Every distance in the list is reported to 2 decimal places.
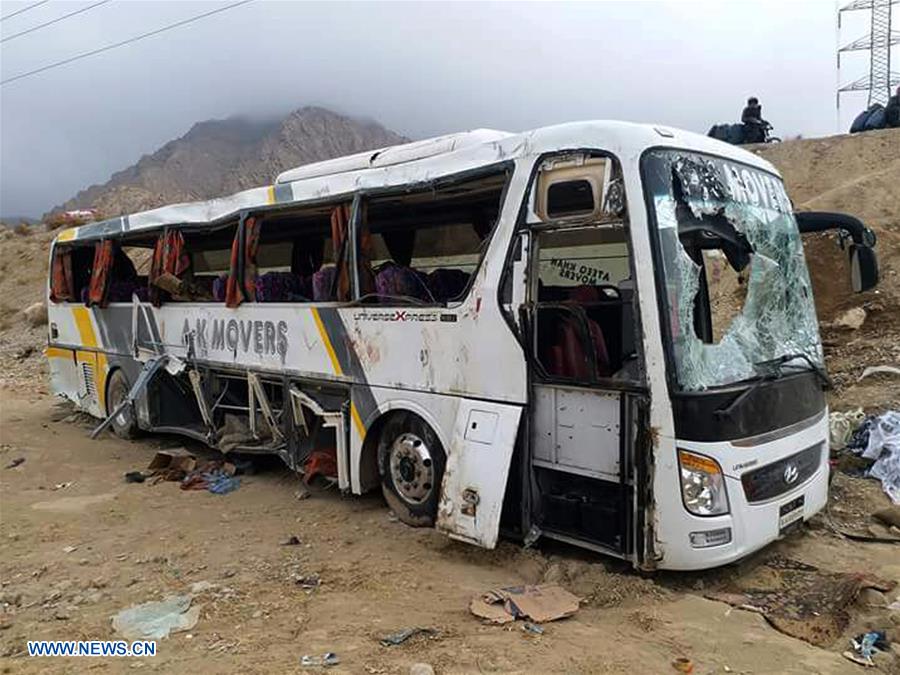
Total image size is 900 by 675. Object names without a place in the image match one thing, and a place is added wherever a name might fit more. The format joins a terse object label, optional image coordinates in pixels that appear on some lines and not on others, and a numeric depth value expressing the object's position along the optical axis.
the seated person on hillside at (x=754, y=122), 18.88
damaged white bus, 4.16
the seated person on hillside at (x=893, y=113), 18.94
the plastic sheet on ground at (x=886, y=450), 6.23
